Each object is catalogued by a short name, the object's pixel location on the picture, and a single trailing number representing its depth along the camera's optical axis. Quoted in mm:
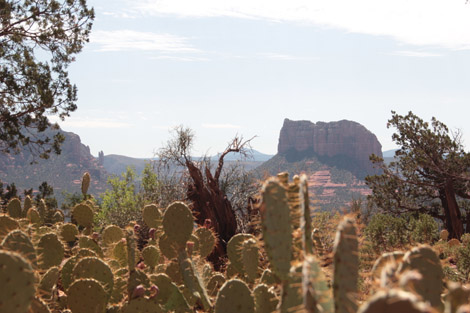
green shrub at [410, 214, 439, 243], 13083
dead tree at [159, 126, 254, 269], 9641
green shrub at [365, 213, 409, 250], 13070
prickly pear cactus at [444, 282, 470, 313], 1500
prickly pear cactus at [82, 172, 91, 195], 9061
